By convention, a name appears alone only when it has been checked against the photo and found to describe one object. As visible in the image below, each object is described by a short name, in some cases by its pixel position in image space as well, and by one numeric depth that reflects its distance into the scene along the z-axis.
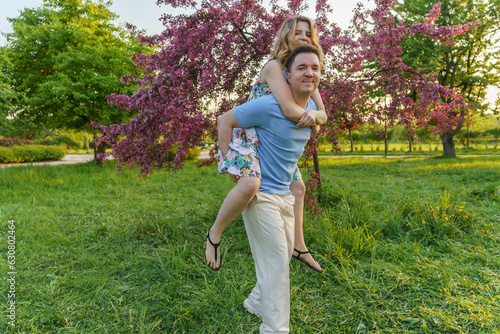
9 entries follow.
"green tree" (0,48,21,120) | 8.50
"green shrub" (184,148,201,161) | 16.81
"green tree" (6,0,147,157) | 11.04
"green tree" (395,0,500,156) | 13.90
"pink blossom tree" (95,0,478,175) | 3.65
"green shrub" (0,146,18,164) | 18.51
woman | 1.69
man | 1.71
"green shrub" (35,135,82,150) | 35.96
